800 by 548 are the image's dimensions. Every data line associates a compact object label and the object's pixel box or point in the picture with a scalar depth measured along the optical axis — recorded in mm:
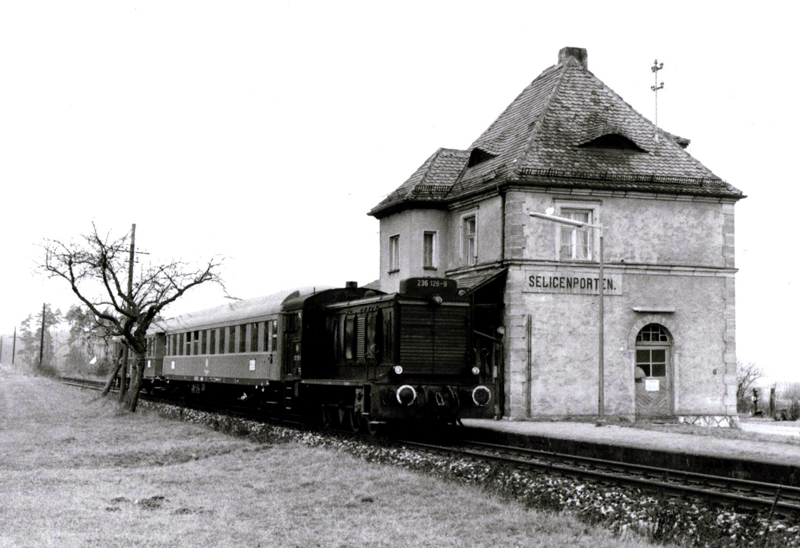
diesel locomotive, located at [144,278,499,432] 18297
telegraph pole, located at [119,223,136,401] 32925
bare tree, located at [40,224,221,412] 27531
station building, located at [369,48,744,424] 26844
